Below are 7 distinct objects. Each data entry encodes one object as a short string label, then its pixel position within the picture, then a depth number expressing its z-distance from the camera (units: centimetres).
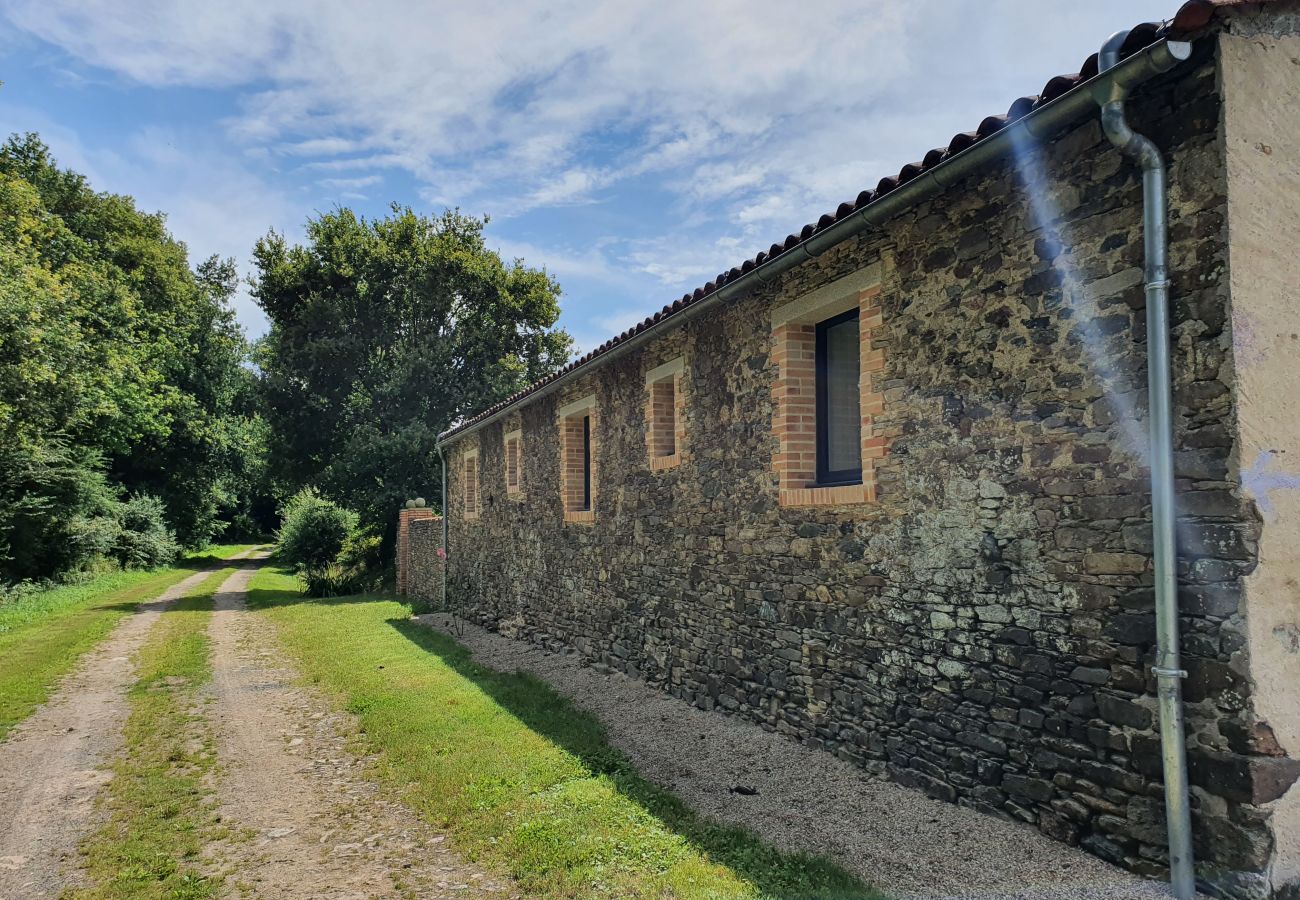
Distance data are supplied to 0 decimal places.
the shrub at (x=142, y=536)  2702
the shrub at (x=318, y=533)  2611
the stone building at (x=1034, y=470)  349
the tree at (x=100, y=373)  1680
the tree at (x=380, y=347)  2486
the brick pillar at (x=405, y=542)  2127
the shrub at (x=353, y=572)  2230
